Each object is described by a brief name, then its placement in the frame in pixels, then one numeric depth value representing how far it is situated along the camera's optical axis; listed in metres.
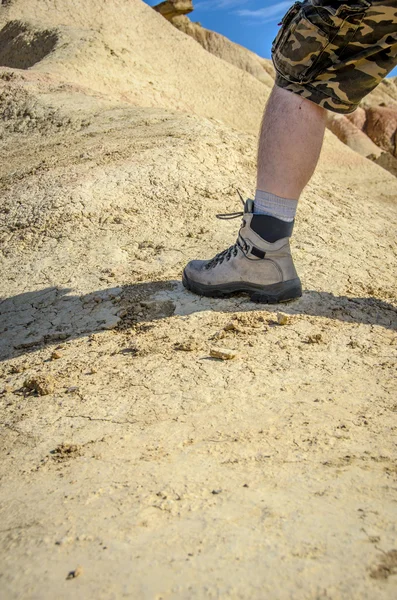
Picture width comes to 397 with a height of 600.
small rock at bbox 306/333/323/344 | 1.81
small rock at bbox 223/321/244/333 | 1.86
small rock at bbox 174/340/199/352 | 1.76
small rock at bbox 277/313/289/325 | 1.91
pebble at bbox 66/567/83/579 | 0.90
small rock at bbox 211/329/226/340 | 1.83
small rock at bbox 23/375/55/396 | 1.62
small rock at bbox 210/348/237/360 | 1.68
